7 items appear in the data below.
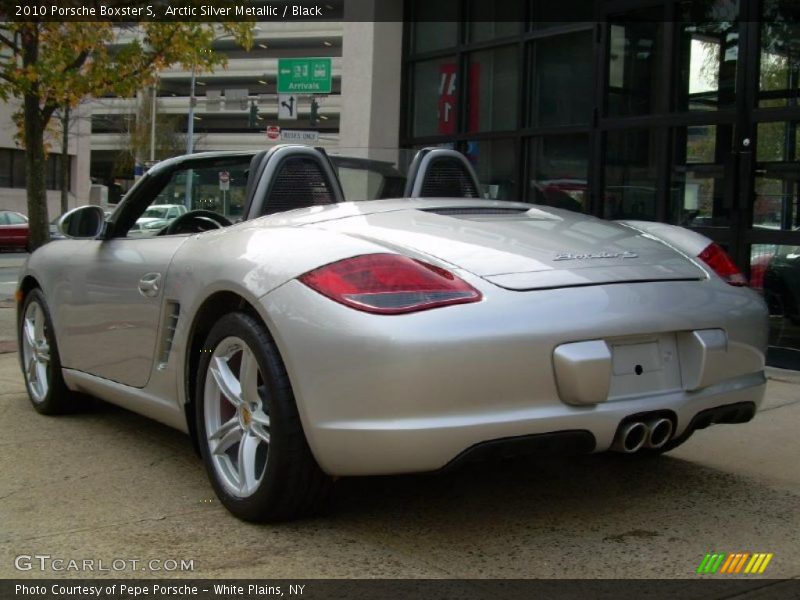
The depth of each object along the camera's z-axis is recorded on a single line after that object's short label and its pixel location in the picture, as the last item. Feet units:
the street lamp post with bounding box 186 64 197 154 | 143.54
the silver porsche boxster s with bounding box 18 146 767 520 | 10.18
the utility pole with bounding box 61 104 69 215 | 101.14
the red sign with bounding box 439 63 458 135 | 36.83
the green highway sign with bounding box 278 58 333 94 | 83.56
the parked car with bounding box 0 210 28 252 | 102.37
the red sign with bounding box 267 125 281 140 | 56.85
